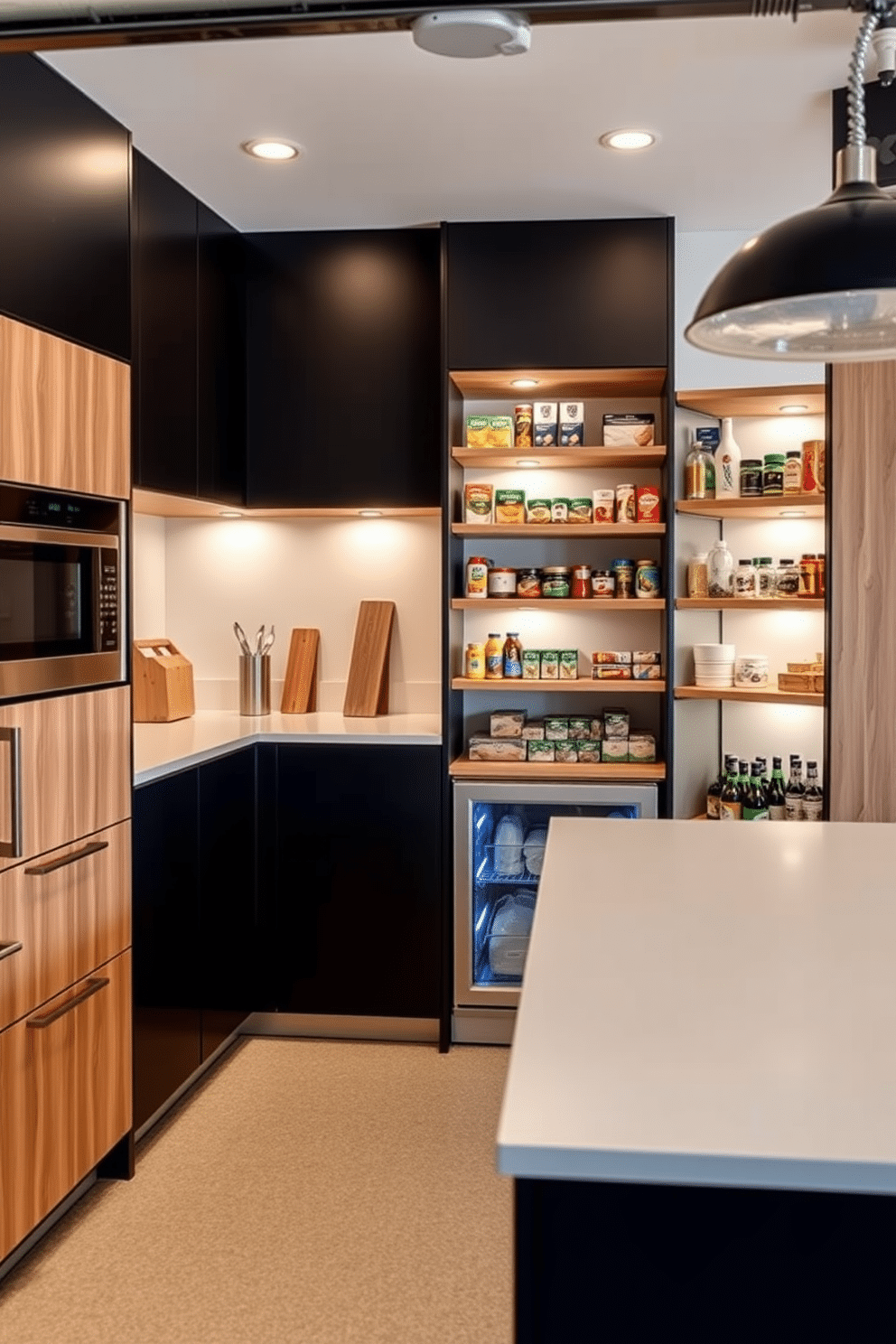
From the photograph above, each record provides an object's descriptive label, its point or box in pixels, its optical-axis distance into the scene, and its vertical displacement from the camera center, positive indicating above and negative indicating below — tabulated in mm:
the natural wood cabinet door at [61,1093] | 2328 -951
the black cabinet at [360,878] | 3727 -748
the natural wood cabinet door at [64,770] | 2281 -282
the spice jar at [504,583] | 3850 +152
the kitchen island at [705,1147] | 946 -394
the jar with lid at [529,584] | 3861 +149
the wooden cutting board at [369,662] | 4172 -102
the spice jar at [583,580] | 3854 +163
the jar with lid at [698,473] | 3785 +489
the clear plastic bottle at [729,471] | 3828 +499
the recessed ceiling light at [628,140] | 2998 +1209
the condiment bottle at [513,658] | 3863 -80
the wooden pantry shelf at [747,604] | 3654 +83
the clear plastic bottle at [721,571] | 3799 +189
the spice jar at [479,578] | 3838 +168
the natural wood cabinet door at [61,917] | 2330 -586
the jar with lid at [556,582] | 3842 +157
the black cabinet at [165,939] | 2959 -779
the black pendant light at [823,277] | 1411 +436
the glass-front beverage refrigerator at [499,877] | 3701 -760
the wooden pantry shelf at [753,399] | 3699 +711
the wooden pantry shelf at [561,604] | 3746 +86
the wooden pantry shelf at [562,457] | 3748 +546
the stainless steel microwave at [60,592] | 2340 +83
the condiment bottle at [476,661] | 3887 -92
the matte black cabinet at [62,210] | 2340 +868
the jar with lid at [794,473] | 3750 +484
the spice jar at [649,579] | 3801 +164
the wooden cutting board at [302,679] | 4238 -162
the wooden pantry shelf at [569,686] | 3750 -165
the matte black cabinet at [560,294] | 3674 +1012
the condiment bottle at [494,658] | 3881 -80
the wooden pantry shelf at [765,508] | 3637 +380
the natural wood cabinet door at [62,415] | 2303 +443
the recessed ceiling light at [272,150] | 3068 +1215
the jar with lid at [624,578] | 3842 +168
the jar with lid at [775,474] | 3740 +479
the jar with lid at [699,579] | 3855 +166
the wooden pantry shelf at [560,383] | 3735 +781
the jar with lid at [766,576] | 3785 +172
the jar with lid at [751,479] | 3775 +470
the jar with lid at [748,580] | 3791 +160
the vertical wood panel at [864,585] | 2838 +109
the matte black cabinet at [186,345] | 3156 +808
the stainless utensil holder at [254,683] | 4168 -172
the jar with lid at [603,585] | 3857 +146
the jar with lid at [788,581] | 3754 +157
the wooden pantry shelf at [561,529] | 3717 +312
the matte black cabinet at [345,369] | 3863 +831
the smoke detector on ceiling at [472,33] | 1671 +834
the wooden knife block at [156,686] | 3998 -177
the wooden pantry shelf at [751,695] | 3609 -189
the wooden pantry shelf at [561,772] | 3688 -420
